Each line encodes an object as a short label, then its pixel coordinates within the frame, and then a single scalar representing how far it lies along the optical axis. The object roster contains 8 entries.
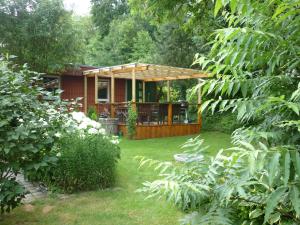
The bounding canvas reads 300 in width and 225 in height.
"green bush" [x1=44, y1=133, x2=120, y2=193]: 4.58
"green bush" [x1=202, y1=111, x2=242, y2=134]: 12.56
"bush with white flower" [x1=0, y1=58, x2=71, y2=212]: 3.16
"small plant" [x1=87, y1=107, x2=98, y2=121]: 13.02
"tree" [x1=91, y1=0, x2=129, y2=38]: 32.28
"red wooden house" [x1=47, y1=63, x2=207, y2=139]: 12.02
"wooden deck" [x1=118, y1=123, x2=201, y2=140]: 11.56
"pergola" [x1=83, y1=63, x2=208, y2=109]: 11.26
